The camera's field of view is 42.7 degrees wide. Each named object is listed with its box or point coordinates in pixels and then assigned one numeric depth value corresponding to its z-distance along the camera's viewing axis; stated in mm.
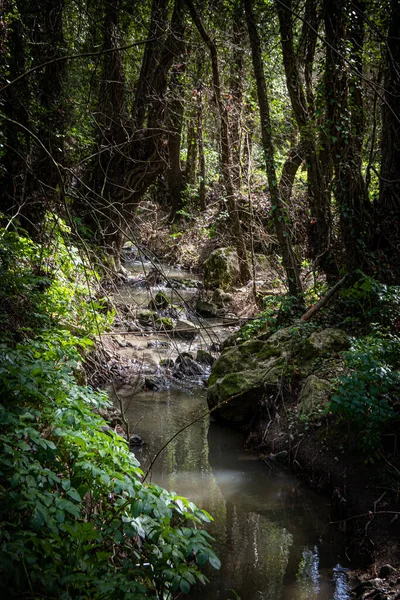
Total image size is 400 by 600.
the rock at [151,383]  8048
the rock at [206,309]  11688
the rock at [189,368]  8688
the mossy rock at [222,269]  13172
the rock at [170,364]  8663
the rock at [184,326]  10125
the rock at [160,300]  11177
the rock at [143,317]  9823
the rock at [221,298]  12195
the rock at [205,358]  9141
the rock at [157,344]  9655
